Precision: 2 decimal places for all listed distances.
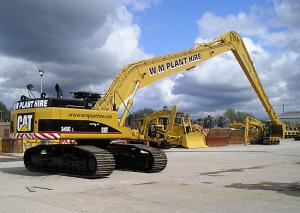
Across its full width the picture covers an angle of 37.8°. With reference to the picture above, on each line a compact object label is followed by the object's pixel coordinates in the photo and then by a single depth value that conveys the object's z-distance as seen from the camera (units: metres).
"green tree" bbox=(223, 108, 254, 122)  122.70
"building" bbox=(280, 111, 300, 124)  125.82
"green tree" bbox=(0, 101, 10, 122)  108.80
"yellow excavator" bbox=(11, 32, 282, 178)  13.84
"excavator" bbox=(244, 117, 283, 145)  42.56
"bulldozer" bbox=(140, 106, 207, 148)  32.81
